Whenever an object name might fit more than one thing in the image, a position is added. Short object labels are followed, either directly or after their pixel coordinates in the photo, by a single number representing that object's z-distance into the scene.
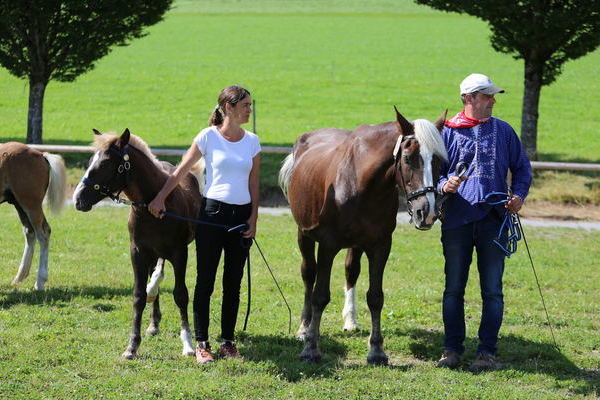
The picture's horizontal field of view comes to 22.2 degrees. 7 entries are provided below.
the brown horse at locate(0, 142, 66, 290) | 16.96
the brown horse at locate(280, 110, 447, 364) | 10.85
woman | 11.66
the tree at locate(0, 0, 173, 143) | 31.69
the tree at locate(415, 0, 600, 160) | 28.50
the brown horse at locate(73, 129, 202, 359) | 11.91
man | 11.61
